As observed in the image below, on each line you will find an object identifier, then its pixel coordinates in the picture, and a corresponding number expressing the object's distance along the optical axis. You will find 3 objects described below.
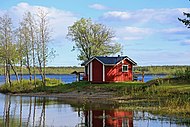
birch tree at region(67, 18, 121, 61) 71.12
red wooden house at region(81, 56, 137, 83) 54.28
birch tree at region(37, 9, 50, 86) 60.62
